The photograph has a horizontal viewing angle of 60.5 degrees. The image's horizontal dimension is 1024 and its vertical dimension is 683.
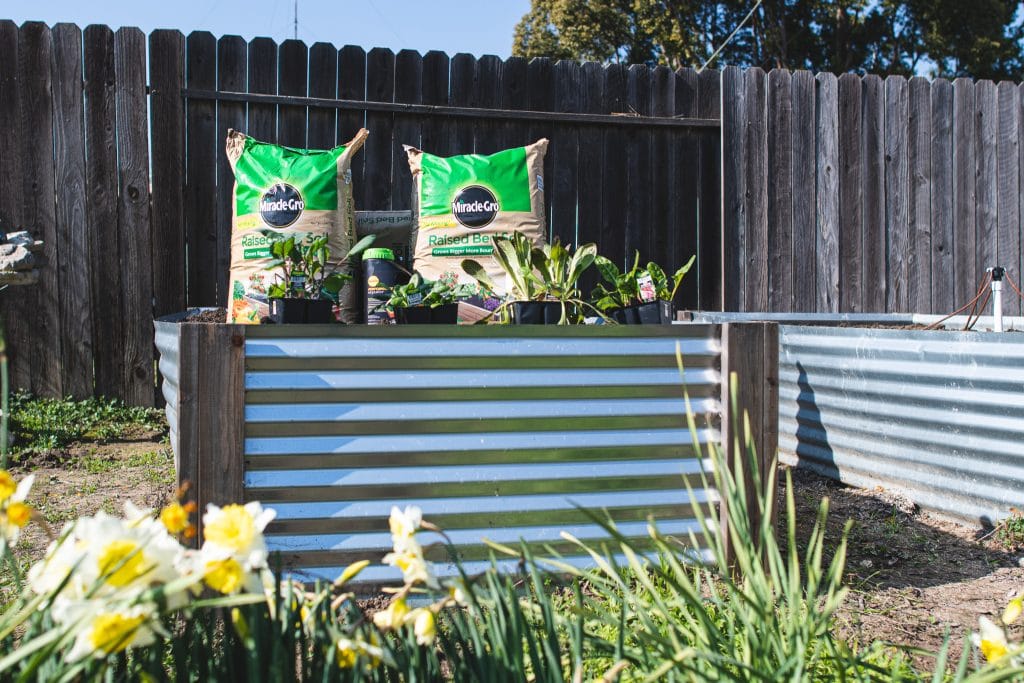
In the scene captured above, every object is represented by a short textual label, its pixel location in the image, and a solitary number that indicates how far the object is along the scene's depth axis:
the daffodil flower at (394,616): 0.79
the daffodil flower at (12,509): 0.66
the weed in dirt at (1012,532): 2.36
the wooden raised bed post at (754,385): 1.76
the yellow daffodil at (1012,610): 0.84
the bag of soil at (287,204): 2.43
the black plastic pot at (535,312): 2.01
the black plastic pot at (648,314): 2.11
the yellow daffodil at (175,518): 0.66
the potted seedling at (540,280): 2.02
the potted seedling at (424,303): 1.85
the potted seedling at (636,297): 2.12
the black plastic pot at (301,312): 1.76
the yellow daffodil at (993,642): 0.81
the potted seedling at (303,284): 1.77
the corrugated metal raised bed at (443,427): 1.59
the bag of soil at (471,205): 2.65
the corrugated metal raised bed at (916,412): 2.46
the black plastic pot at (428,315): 1.85
